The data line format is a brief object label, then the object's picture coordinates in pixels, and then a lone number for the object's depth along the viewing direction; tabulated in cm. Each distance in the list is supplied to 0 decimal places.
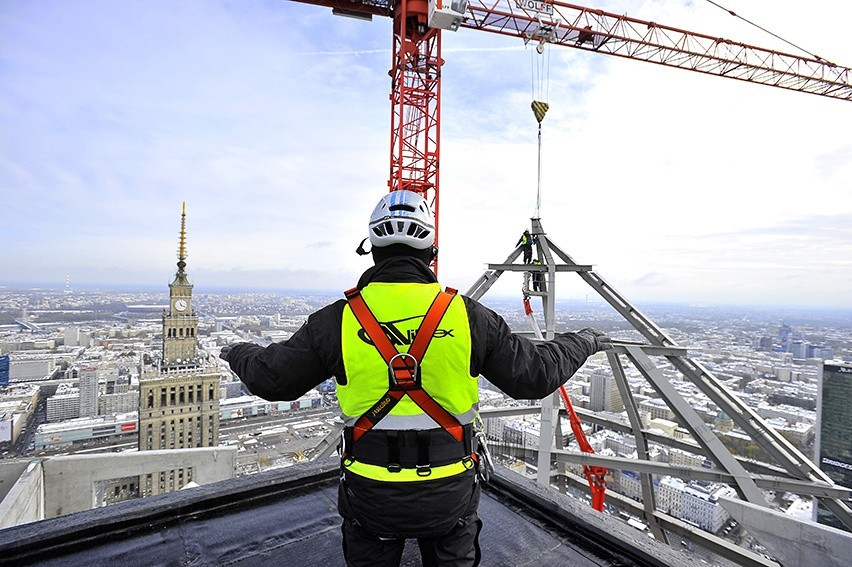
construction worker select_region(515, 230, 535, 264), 754
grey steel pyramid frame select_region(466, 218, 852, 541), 548
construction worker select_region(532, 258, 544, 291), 738
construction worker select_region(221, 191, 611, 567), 156
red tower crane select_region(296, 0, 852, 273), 1678
